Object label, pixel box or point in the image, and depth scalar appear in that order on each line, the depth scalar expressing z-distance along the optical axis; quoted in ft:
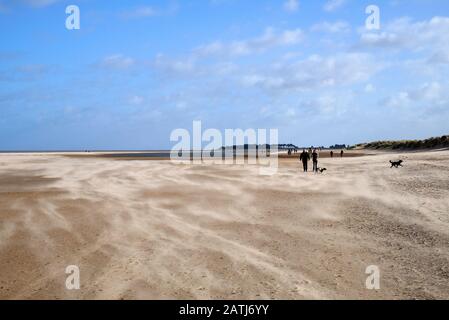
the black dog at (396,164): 113.70
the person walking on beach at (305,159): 116.67
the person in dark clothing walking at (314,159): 112.37
